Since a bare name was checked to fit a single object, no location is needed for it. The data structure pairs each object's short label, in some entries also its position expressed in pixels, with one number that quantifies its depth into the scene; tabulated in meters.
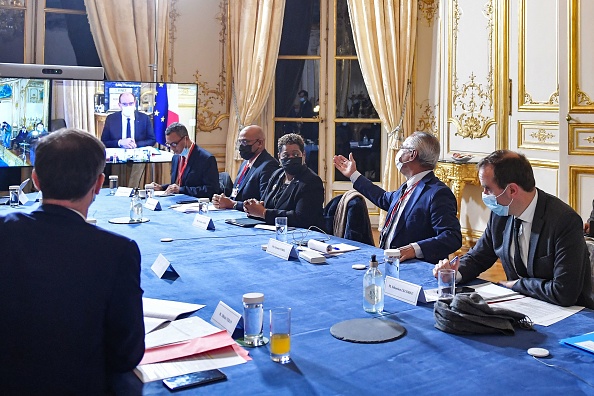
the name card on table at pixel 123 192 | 5.69
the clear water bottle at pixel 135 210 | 4.23
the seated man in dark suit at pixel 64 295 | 1.59
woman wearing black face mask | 4.18
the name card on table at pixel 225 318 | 2.01
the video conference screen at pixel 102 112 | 6.31
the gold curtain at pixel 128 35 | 7.02
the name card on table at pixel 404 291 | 2.34
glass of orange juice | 1.80
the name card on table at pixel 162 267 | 2.77
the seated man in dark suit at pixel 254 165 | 5.18
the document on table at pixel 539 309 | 2.15
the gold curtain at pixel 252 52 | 7.61
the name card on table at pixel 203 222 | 3.96
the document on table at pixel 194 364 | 1.72
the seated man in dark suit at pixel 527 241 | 2.38
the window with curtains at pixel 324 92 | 7.83
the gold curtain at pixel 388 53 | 7.40
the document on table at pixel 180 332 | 1.94
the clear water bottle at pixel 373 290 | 2.23
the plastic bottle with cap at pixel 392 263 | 2.67
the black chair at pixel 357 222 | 4.02
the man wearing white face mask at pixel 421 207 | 3.32
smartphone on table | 1.63
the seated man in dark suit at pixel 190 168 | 5.76
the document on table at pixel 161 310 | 2.10
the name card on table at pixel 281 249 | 3.08
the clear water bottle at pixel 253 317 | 1.94
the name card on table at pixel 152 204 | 4.80
